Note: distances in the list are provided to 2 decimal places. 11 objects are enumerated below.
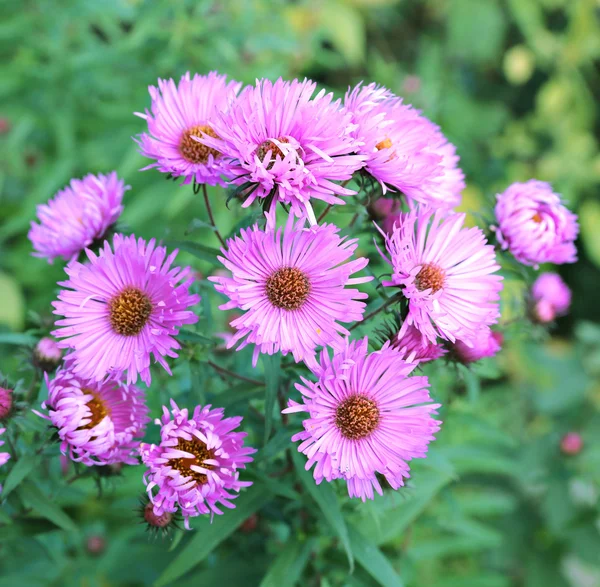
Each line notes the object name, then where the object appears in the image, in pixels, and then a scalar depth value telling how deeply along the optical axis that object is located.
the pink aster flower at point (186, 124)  0.35
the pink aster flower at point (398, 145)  0.35
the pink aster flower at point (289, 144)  0.33
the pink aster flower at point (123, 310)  0.34
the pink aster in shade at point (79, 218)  0.38
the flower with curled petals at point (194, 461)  0.34
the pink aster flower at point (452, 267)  0.35
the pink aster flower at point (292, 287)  0.33
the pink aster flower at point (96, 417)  0.35
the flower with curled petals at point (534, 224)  0.38
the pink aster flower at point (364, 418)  0.34
